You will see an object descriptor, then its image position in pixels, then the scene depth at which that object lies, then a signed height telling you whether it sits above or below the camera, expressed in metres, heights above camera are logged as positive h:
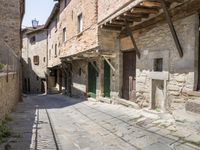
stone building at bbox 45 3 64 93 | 14.71 +1.45
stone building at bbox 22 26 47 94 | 19.34 +1.31
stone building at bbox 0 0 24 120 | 6.66 +2.31
